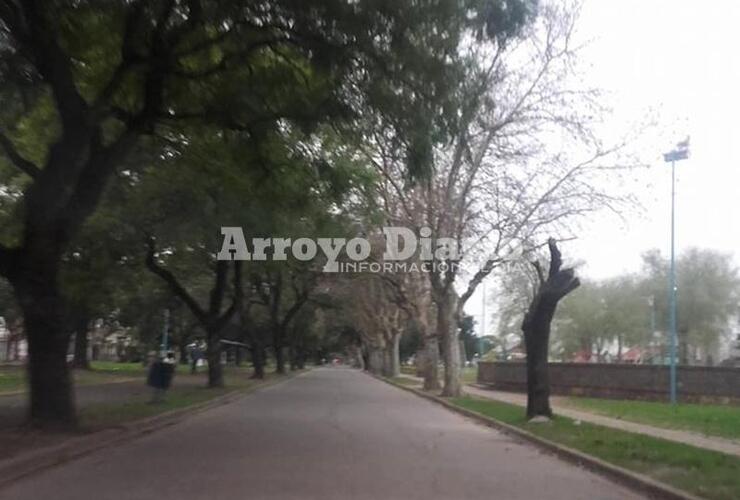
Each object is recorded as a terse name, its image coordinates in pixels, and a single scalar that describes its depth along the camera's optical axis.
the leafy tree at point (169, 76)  14.50
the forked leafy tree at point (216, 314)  35.19
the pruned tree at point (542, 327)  21.62
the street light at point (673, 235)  28.28
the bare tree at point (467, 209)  28.52
